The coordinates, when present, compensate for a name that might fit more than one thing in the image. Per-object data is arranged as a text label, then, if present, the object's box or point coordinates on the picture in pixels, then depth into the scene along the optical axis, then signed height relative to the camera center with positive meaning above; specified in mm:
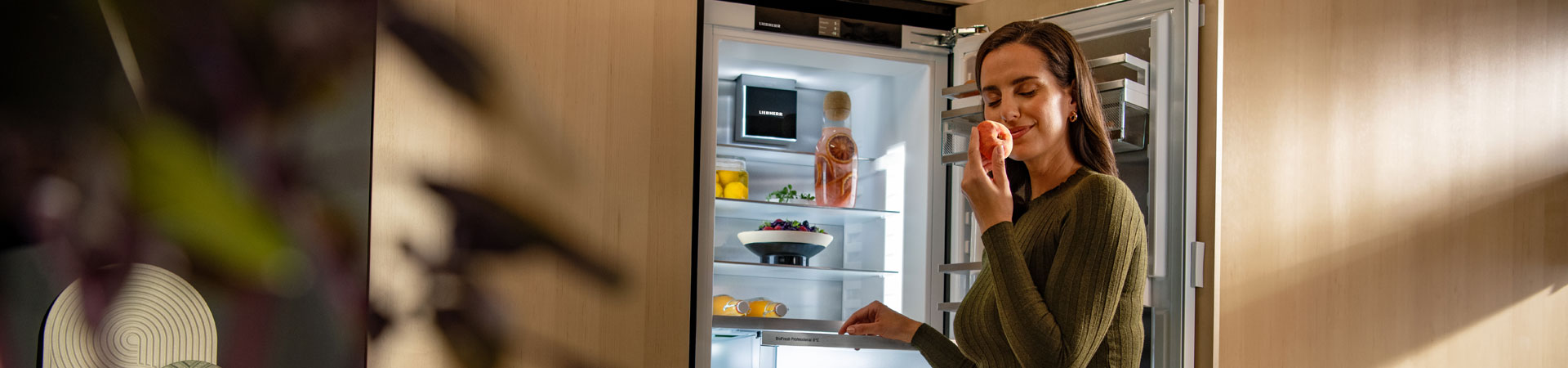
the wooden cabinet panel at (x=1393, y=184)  2096 +46
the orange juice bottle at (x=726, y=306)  2723 -288
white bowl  2682 -105
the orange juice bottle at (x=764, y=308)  2682 -288
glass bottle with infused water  2775 +82
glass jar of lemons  2770 +37
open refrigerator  2037 +68
